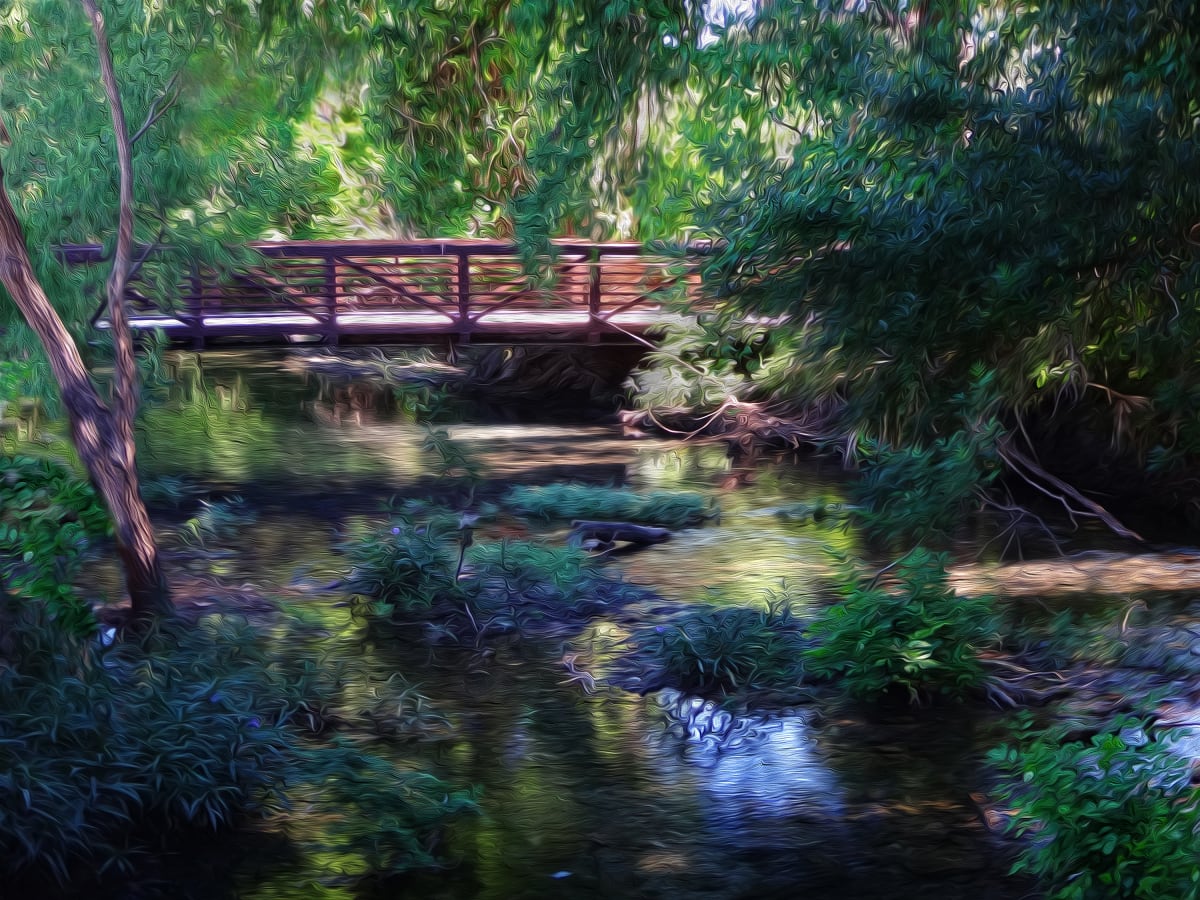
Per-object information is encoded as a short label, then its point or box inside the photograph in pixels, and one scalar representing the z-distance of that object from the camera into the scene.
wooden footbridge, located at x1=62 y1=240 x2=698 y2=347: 14.24
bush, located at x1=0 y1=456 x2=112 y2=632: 5.89
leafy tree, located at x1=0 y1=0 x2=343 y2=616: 9.20
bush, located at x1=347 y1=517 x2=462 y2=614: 8.32
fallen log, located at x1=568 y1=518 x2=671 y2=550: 10.24
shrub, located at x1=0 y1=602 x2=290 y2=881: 4.79
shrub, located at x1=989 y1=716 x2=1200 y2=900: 4.23
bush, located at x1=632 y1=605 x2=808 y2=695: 7.16
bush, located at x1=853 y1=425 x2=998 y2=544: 7.23
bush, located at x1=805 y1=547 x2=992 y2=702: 6.85
